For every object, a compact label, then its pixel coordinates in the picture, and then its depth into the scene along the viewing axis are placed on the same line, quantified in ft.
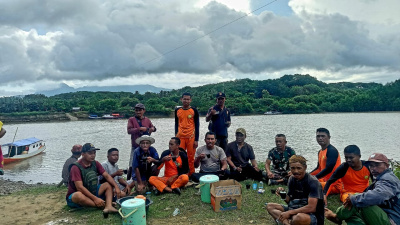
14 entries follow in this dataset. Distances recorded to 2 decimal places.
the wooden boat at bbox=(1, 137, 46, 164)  69.21
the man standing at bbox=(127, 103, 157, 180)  23.48
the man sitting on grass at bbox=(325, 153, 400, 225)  10.97
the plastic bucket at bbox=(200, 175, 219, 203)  18.33
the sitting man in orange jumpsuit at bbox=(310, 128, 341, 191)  18.58
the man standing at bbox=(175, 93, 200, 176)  23.71
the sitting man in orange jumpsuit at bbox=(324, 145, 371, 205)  16.56
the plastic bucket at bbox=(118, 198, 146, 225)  14.25
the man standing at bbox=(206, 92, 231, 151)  24.73
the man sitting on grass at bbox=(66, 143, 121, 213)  17.26
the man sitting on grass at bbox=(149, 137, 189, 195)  20.85
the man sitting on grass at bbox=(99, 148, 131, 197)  20.33
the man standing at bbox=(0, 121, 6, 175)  17.26
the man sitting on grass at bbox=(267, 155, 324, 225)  12.50
